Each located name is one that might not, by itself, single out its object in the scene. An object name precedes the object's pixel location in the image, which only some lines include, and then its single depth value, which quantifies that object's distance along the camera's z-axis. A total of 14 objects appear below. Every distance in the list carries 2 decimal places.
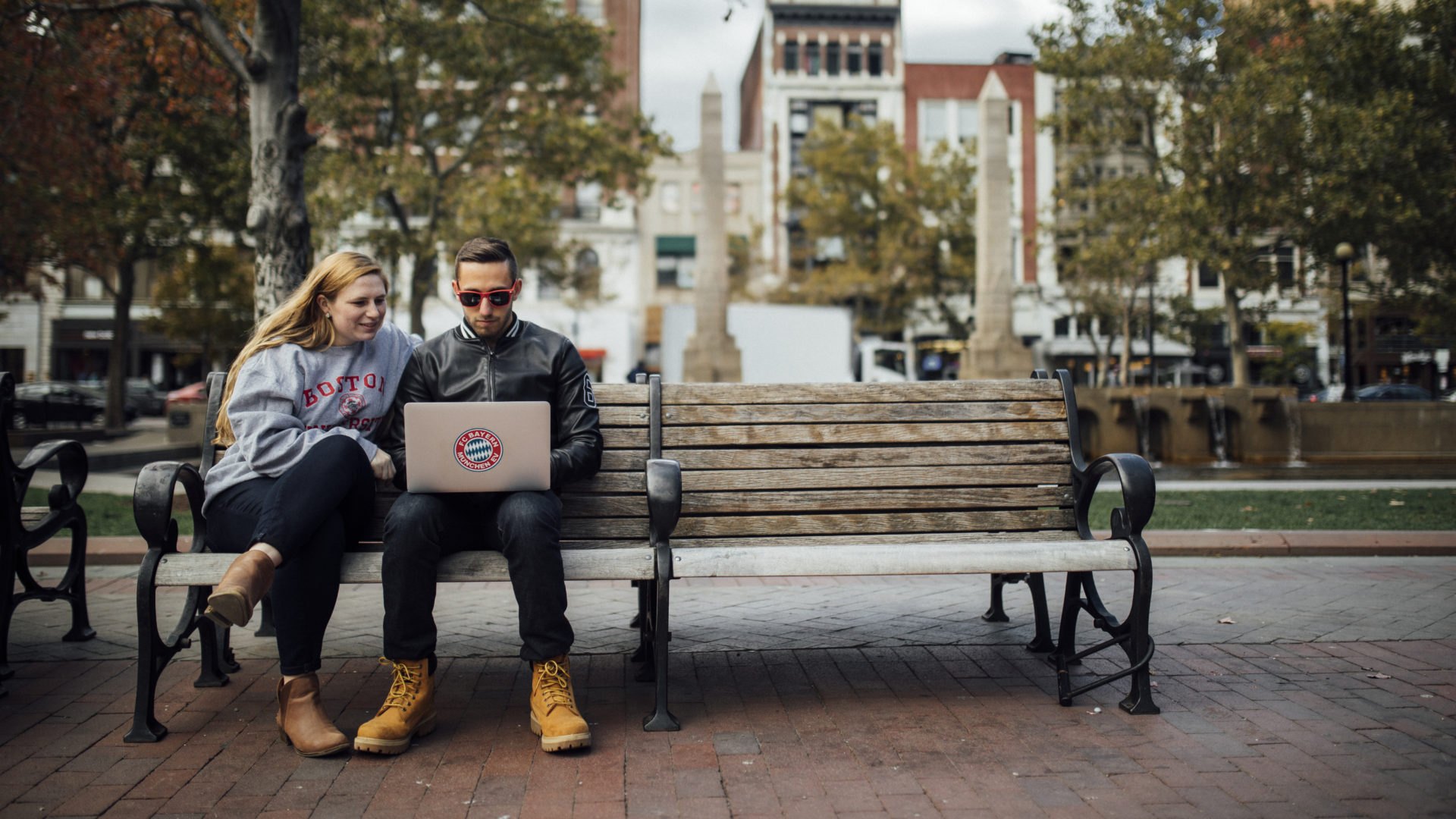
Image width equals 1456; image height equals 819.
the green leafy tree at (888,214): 36.09
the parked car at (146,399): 41.22
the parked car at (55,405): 26.47
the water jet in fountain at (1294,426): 16.23
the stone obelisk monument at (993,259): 22.09
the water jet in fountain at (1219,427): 16.44
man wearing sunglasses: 3.38
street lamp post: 20.98
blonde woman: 3.30
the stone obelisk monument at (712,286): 22.81
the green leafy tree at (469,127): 20.98
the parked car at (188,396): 33.28
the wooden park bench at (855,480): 3.86
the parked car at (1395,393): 35.56
